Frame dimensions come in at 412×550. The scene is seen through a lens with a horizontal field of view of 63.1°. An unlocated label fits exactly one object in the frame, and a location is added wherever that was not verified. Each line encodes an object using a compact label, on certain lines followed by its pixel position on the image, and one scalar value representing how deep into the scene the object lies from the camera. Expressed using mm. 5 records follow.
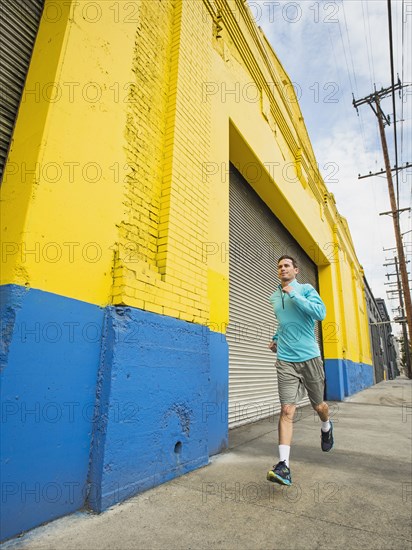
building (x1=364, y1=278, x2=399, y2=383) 24625
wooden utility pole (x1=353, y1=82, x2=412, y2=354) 17078
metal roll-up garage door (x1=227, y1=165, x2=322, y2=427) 5102
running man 2828
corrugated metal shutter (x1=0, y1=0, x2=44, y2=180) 2277
